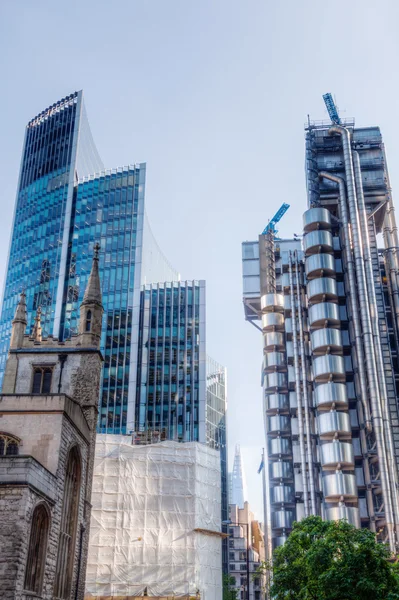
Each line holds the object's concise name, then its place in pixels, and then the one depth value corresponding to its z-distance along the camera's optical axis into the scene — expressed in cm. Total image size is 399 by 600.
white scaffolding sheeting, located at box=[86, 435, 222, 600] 5525
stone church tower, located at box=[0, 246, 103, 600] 2756
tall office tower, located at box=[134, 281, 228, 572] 10450
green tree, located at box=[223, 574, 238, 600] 8737
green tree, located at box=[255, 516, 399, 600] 3356
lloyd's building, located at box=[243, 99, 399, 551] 7544
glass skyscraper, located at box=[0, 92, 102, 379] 11744
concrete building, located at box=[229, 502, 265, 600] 13738
